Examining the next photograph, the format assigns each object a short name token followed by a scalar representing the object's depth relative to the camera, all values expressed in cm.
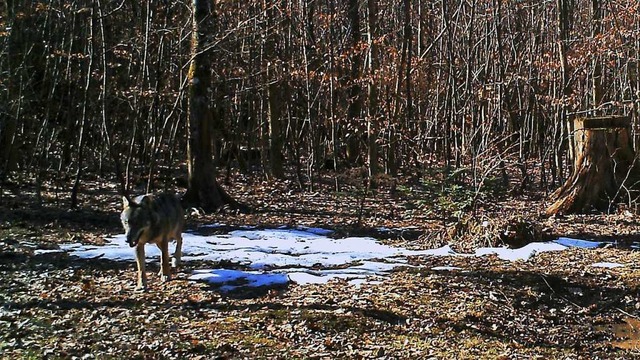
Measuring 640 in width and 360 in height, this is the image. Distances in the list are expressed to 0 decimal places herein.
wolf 911
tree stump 1602
